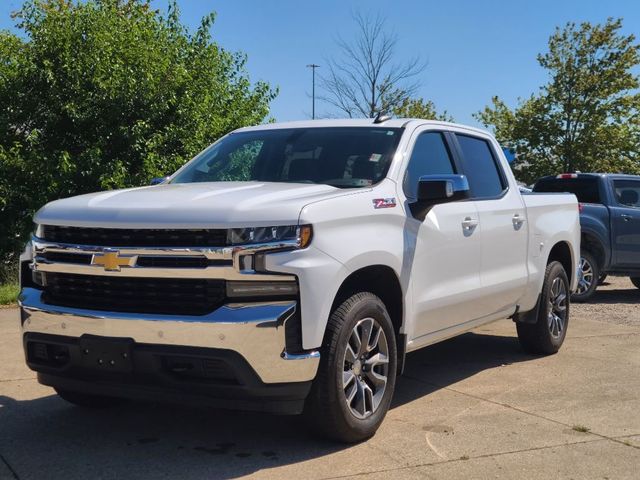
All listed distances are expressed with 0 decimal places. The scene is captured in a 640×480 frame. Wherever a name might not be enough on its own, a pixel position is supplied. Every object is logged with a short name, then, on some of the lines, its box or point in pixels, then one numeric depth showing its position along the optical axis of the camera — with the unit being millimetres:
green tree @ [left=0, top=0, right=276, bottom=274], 11445
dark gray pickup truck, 11281
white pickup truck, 3855
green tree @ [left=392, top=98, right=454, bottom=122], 33656
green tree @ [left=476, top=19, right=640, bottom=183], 28469
